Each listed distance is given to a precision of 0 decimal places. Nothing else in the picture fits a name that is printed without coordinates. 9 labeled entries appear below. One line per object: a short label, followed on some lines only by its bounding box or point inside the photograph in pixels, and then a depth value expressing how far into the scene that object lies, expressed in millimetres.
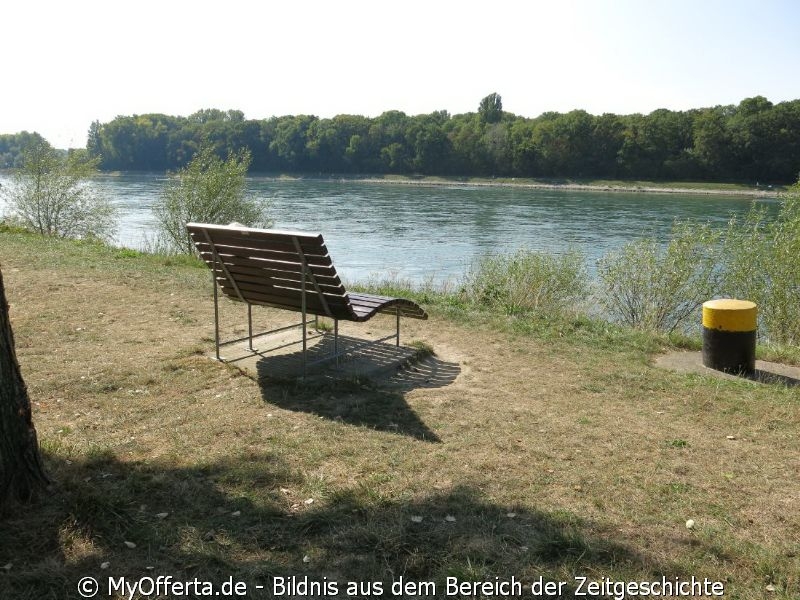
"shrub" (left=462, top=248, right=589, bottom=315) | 12367
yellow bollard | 6996
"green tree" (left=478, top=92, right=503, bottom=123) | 141125
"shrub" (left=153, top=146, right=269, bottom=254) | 26062
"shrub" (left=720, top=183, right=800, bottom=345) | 16172
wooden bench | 5707
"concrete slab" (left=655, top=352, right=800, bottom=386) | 6879
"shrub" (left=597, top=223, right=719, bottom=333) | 15227
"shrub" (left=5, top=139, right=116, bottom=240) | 29672
